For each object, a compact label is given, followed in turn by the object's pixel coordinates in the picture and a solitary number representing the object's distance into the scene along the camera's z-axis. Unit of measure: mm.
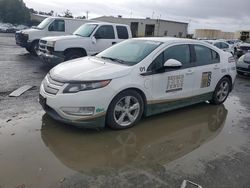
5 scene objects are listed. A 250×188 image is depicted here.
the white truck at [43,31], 9540
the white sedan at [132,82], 3177
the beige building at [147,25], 38500
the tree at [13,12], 45280
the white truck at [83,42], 6995
